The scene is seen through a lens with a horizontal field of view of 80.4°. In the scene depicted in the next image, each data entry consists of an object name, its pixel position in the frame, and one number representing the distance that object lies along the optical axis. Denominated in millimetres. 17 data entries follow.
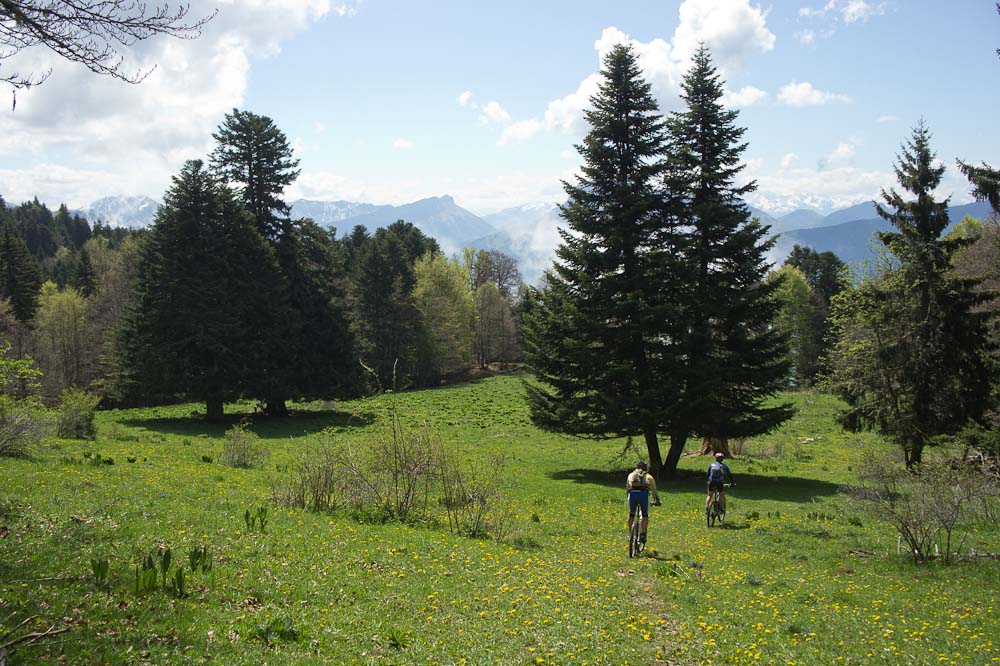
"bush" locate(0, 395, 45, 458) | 15953
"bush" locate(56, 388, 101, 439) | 22984
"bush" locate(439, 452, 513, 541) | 14328
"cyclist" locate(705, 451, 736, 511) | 17125
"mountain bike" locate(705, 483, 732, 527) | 17609
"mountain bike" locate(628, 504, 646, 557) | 13438
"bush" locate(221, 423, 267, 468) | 21703
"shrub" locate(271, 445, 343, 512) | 14547
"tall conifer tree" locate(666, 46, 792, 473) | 24797
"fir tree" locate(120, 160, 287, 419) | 34625
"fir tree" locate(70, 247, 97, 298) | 67000
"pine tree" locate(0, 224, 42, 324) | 63938
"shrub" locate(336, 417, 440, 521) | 14859
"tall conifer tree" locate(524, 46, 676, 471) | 24719
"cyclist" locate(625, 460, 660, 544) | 13719
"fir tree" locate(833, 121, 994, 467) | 22453
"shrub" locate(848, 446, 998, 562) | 13156
